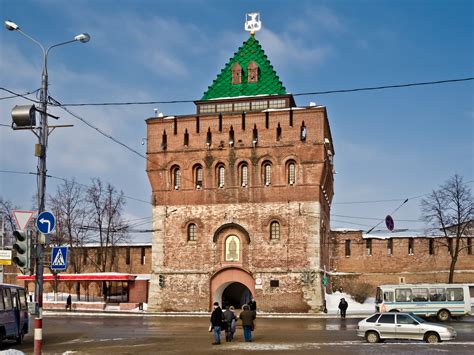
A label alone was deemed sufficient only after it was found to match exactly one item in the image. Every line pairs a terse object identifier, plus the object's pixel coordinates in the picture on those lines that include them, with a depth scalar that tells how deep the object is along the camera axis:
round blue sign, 14.65
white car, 22.06
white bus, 37.25
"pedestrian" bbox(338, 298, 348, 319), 38.17
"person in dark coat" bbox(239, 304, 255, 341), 22.67
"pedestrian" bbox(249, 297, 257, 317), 36.48
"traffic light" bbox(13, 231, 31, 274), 13.66
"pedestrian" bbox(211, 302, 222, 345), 22.02
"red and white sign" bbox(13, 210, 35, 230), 15.11
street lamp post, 15.48
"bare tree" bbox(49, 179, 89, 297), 59.25
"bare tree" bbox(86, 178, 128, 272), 58.50
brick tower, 42.94
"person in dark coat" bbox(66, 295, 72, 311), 48.38
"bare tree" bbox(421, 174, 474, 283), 50.02
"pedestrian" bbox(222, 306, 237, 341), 23.17
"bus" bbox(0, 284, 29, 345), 20.95
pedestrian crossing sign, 15.55
